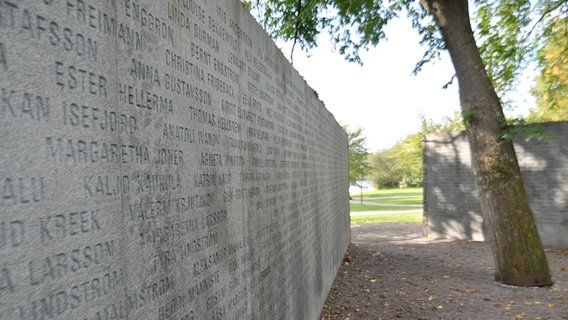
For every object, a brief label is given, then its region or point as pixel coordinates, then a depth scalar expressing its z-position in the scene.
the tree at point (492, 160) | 7.91
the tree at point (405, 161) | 40.91
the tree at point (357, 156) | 42.50
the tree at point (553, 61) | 10.50
